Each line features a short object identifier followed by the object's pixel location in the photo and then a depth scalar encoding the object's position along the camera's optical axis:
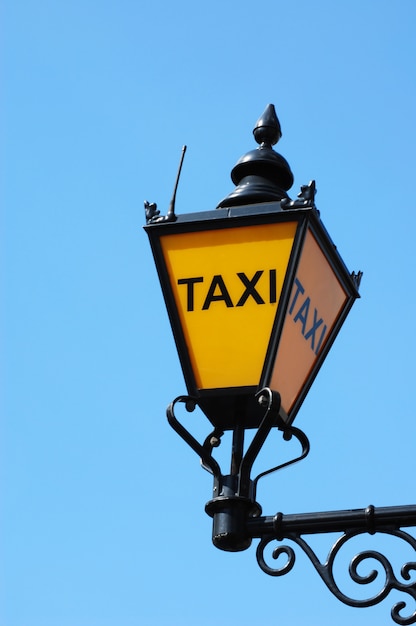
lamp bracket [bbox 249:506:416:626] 5.34
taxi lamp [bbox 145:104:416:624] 5.66
